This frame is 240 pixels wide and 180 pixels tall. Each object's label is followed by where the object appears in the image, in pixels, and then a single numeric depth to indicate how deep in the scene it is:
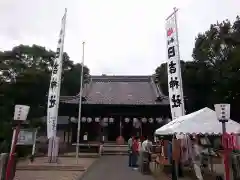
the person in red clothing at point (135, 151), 9.61
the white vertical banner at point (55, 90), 10.83
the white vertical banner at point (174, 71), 9.34
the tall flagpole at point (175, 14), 9.59
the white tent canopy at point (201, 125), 6.25
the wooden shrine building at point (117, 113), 16.51
